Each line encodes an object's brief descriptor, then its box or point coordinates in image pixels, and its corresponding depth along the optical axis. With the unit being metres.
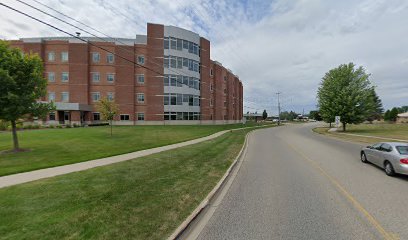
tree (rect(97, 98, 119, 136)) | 23.91
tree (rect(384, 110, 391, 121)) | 84.38
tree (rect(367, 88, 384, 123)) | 92.14
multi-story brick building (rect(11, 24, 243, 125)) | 44.66
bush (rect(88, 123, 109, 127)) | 43.17
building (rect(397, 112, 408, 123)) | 81.45
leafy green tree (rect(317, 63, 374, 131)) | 37.47
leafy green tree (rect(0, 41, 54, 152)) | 12.83
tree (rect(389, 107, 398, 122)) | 82.31
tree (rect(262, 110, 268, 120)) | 154.12
